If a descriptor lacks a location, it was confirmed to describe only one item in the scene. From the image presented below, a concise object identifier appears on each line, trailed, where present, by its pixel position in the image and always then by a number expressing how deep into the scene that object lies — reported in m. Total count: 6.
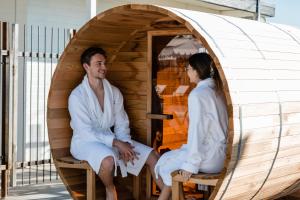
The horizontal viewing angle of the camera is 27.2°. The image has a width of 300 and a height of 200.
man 6.26
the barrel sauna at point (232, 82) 4.98
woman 5.31
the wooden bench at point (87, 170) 6.27
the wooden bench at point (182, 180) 5.17
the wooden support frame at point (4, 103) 8.24
